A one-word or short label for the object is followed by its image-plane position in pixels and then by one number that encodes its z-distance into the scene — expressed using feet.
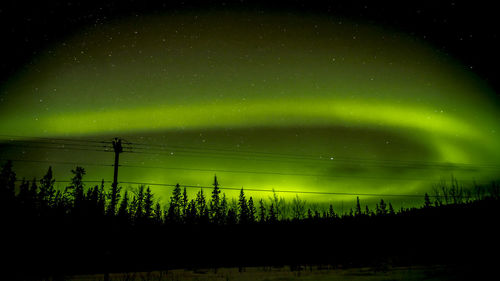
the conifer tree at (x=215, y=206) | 296.24
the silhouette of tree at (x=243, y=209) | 299.81
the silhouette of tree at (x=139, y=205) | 274.42
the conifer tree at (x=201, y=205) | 272.45
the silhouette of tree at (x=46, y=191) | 218.52
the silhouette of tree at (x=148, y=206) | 271.69
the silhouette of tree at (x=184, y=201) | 298.29
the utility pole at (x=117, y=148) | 81.69
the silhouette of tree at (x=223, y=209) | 312.09
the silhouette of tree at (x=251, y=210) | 316.85
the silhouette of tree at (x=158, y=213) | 305.02
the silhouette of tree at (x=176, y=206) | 285.97
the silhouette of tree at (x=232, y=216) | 291.30
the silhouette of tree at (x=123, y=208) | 222.73
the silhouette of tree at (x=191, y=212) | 254.82
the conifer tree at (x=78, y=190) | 188.43
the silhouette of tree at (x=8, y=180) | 211.18
